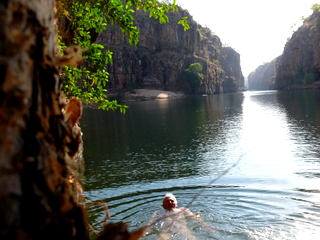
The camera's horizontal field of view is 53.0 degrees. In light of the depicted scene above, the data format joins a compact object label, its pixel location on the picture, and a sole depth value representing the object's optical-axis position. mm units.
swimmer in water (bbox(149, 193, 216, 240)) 6613
